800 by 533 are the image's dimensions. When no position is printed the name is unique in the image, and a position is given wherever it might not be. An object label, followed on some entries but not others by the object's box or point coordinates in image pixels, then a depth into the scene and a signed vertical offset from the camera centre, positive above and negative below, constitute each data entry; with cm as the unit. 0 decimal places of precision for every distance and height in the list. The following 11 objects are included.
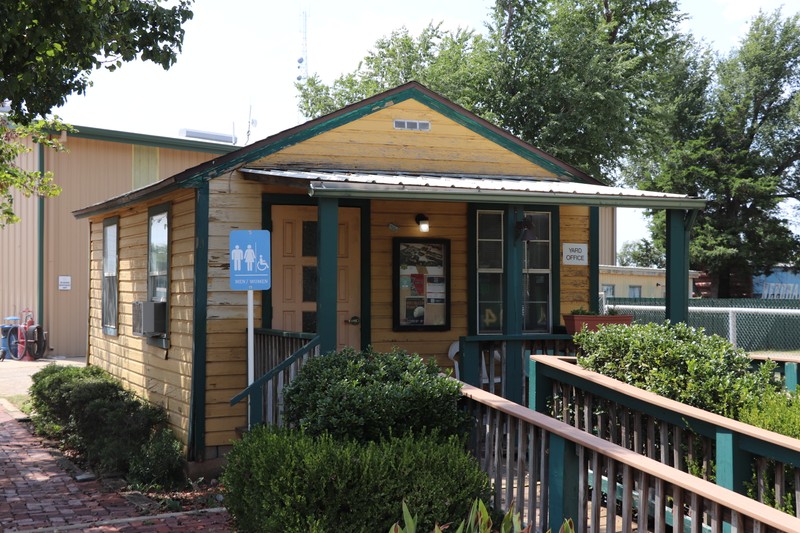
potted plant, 930 -42
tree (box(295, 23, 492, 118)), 3325 +868
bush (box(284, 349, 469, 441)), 530 -77
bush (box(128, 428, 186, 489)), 830 -180
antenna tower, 4709 +1314
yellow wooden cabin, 867 +41
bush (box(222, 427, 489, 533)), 439 -107
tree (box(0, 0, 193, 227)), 762 +231
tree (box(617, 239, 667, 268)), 3922 +123
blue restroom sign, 784 +20
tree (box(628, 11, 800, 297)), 3441 +541
